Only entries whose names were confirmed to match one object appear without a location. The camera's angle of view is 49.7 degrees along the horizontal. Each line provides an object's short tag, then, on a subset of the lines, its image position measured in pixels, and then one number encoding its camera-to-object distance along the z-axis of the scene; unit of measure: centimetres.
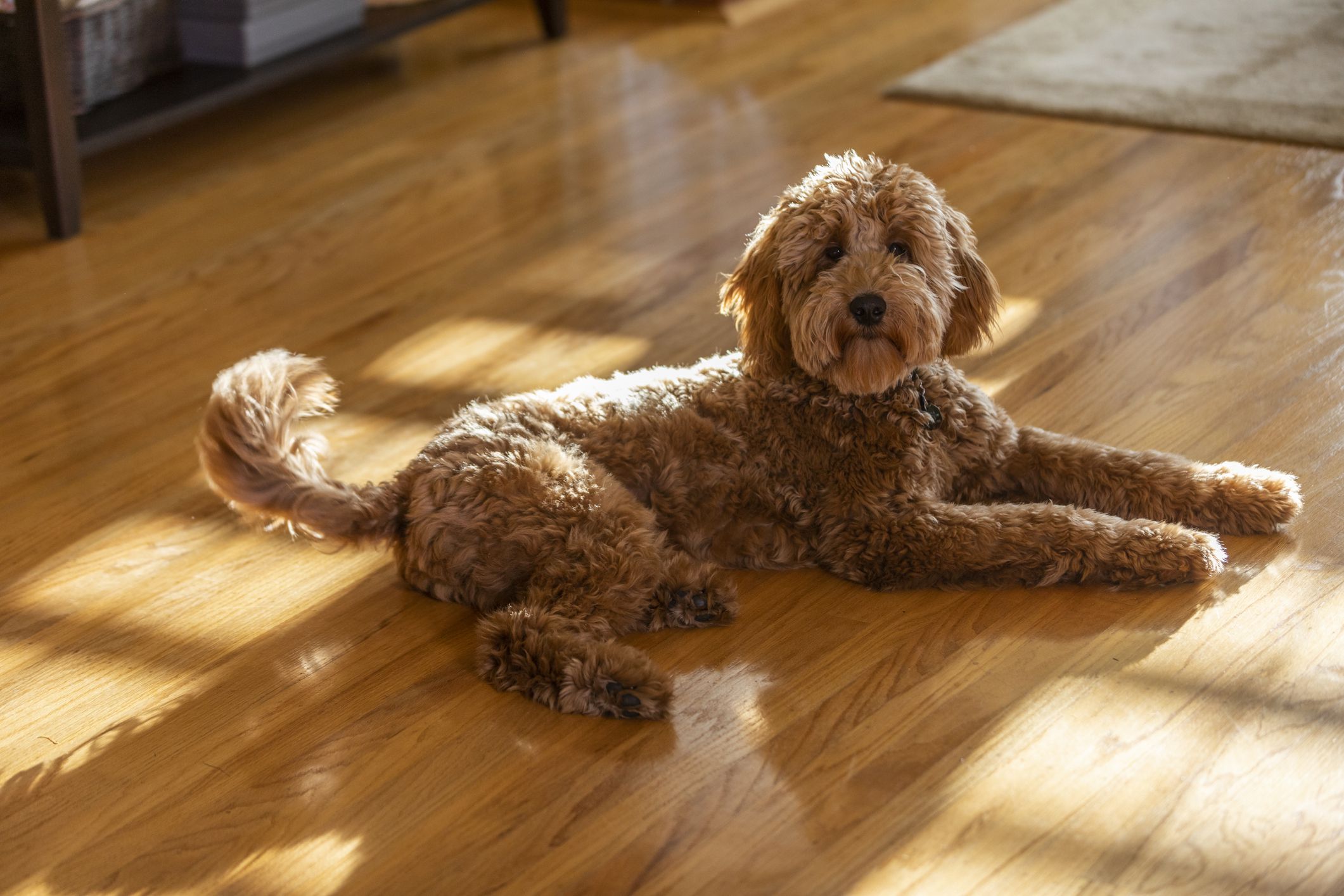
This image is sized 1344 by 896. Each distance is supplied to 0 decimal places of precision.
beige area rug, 380
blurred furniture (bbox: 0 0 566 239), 332
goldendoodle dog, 192
